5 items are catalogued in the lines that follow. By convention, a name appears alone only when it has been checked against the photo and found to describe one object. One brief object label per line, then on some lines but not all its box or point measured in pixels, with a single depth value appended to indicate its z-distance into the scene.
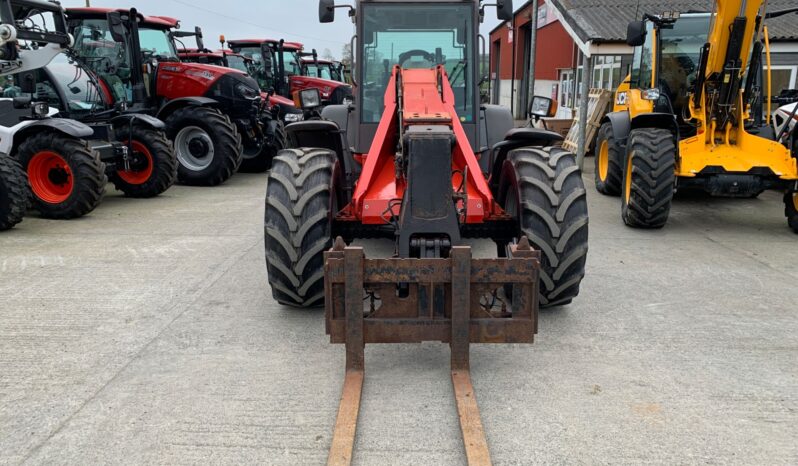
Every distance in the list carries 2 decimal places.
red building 12.71
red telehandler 3.42
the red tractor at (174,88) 10.06
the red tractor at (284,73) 15.16
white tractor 7.72
